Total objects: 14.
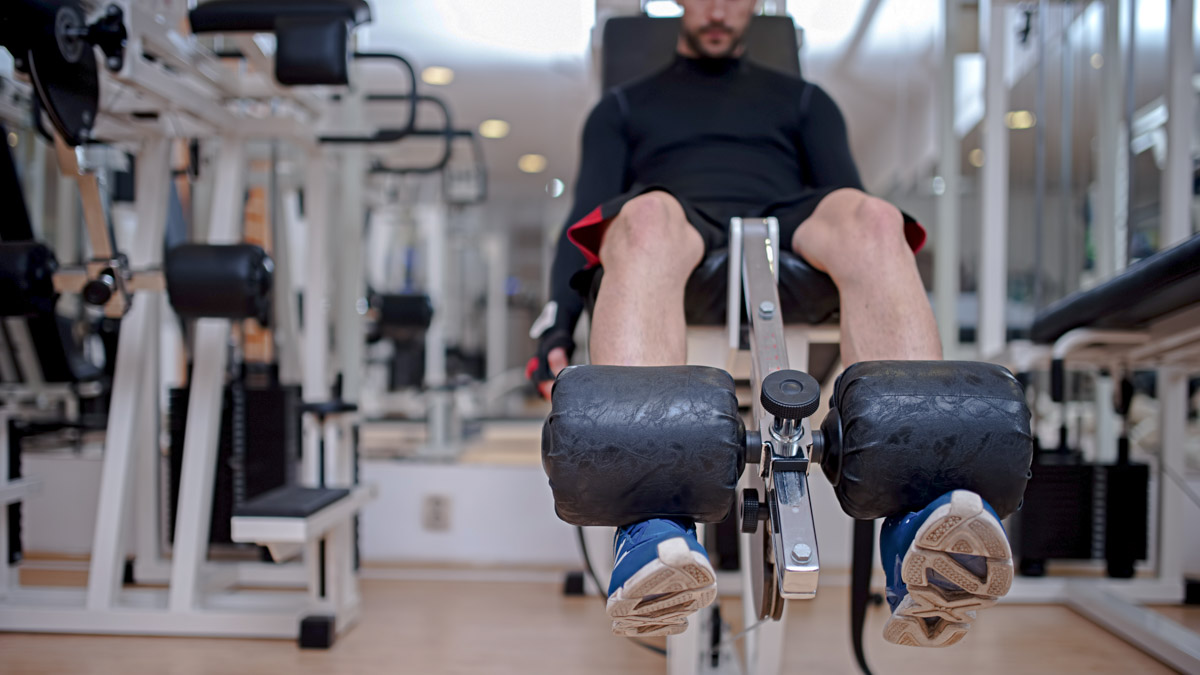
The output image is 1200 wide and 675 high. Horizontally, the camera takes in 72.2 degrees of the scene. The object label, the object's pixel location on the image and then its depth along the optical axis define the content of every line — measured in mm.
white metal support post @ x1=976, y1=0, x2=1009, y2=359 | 2062
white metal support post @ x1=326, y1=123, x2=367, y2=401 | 2049
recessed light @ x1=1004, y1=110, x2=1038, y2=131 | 4127
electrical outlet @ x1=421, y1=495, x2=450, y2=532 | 2107
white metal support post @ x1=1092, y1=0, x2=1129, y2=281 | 2137
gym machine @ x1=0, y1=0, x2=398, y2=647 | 1319
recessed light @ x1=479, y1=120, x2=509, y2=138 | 4414
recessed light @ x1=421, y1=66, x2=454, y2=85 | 3893
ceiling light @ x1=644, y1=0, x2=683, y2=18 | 1977
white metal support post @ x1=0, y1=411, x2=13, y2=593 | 1562
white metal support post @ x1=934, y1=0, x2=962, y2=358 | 2133
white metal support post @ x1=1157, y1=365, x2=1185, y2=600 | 1797
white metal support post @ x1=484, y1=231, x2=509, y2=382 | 4270
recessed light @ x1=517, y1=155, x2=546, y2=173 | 4609
